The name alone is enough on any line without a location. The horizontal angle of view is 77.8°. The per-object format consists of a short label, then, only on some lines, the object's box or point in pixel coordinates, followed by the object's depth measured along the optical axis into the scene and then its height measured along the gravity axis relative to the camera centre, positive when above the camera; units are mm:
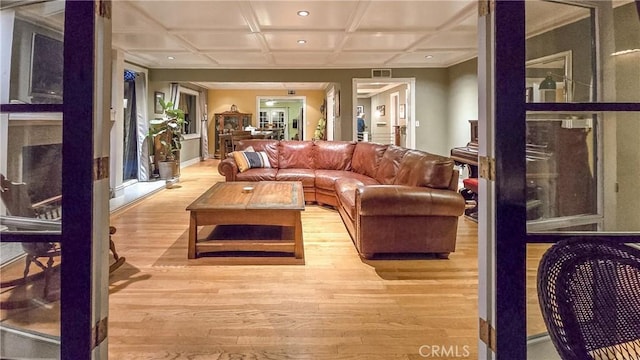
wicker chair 1152 -441
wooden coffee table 3346 -574
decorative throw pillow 5979 -119
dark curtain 7613 +343
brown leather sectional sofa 3305 -474
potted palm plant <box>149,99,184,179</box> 7707 +282
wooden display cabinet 12648 +980
